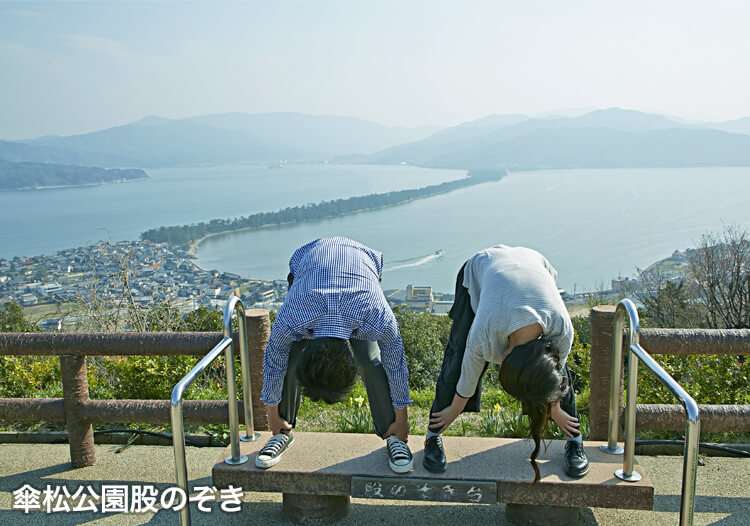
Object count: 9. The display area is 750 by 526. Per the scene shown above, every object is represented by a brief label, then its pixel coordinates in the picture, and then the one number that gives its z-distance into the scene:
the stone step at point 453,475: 2.45
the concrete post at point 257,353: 3.17
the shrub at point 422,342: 8.82
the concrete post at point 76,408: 3.29
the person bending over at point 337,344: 2.31
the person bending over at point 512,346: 2.13
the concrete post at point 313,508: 2.72
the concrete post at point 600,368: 2.92
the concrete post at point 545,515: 2.59
